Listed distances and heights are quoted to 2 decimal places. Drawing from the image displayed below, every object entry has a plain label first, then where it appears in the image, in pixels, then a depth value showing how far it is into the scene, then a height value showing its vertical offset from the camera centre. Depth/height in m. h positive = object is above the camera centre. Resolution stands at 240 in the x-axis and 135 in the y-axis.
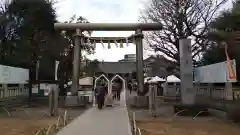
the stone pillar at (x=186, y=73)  10.56 +0.26
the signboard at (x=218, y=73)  9.54 +0.28
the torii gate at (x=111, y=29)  12.82 +3.54
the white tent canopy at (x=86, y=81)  23.02 -0.30
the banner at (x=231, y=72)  9.49 +0.25
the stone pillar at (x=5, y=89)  12.80 -0.66
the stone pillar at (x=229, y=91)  10.41 -0.85
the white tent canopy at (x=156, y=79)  22.73 -0.17
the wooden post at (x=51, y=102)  10.37 -1.34
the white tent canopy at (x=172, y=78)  20.07 -0.08
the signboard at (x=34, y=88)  16.80 -0.82
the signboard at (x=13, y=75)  12.32 +0.38
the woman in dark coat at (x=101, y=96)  10.90 -1.08
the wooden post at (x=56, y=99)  10.55 -1.19
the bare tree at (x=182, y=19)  15.51 +5.17
